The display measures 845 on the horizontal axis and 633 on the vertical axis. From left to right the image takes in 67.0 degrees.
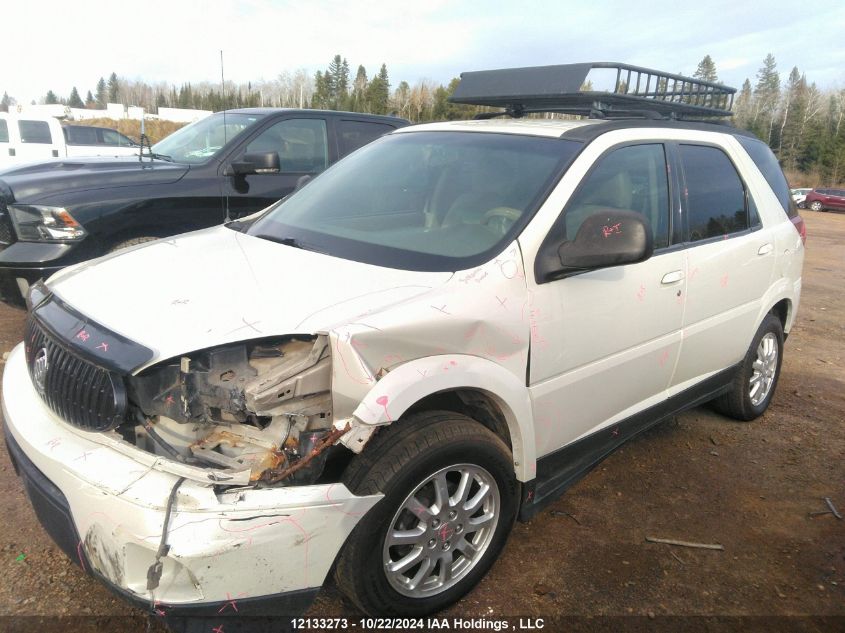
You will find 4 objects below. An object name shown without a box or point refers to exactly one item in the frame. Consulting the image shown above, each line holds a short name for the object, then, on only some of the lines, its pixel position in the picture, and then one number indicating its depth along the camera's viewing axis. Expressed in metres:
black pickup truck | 4.40
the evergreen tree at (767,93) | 74.06
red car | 32.71
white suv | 1.90
